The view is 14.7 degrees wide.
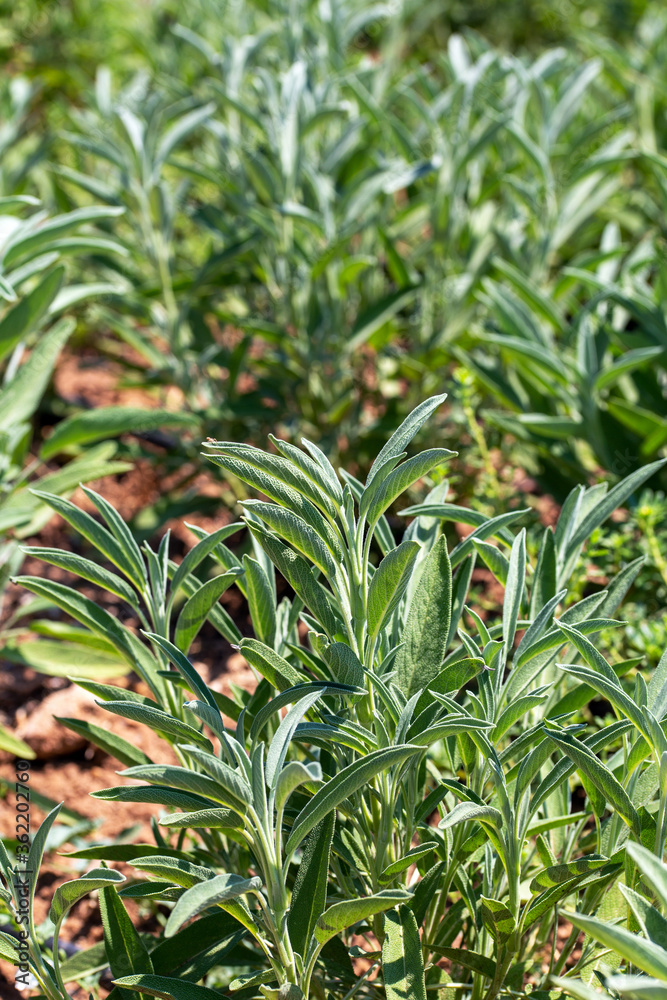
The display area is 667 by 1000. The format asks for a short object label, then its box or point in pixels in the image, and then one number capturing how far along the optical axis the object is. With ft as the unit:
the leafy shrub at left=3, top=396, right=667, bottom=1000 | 3.57
